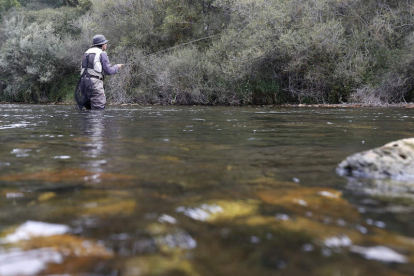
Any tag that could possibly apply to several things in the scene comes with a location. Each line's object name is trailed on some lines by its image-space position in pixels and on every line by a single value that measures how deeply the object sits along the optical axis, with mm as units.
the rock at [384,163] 2500
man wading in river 10000
